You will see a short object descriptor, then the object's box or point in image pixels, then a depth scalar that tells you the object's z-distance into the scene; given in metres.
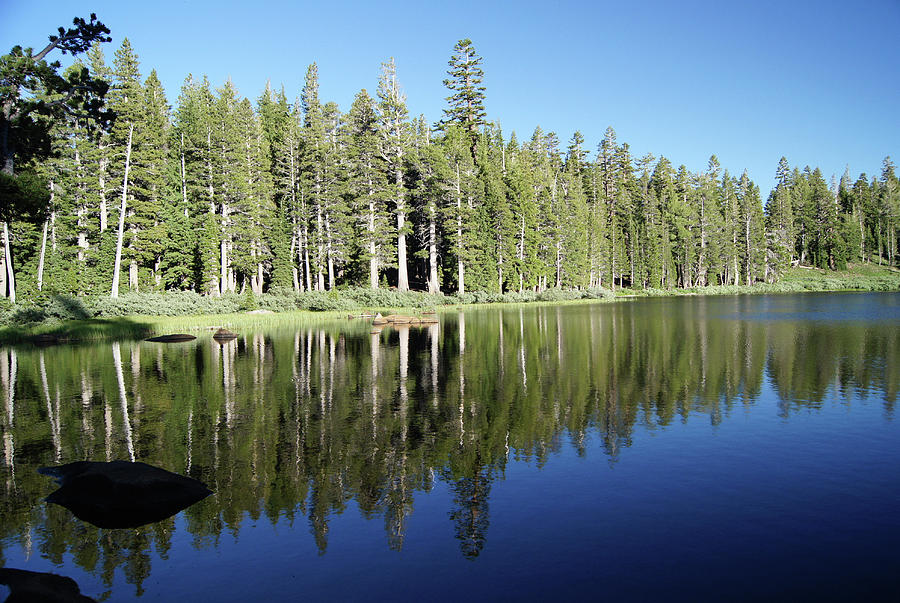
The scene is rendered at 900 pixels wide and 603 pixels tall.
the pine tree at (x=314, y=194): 64.69
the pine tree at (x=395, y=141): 64.44
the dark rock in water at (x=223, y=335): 36.31
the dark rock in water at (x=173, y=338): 35.80
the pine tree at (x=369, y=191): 62.28
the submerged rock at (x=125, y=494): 9.98
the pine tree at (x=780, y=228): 109.44
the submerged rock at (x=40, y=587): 6.95
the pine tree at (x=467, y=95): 75.12
